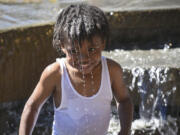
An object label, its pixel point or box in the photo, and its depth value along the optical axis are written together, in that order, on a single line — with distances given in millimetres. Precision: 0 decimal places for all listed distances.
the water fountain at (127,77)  6278
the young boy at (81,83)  3188
